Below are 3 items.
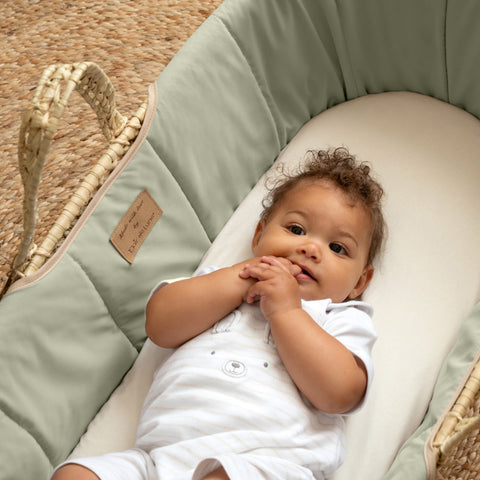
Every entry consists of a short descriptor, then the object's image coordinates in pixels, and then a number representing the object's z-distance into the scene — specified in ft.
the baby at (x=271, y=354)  3.41
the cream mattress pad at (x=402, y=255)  3.99
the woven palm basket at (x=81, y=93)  3.71
